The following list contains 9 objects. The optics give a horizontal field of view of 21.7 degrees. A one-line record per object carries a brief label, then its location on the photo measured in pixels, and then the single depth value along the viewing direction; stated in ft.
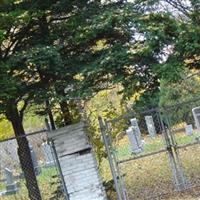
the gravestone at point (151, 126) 72.18
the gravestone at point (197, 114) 47.79
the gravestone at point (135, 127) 68.39
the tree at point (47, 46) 33.64
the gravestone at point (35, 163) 60.42
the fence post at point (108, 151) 36.17
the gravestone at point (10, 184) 57.72
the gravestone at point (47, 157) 66.64
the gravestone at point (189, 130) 69.31
